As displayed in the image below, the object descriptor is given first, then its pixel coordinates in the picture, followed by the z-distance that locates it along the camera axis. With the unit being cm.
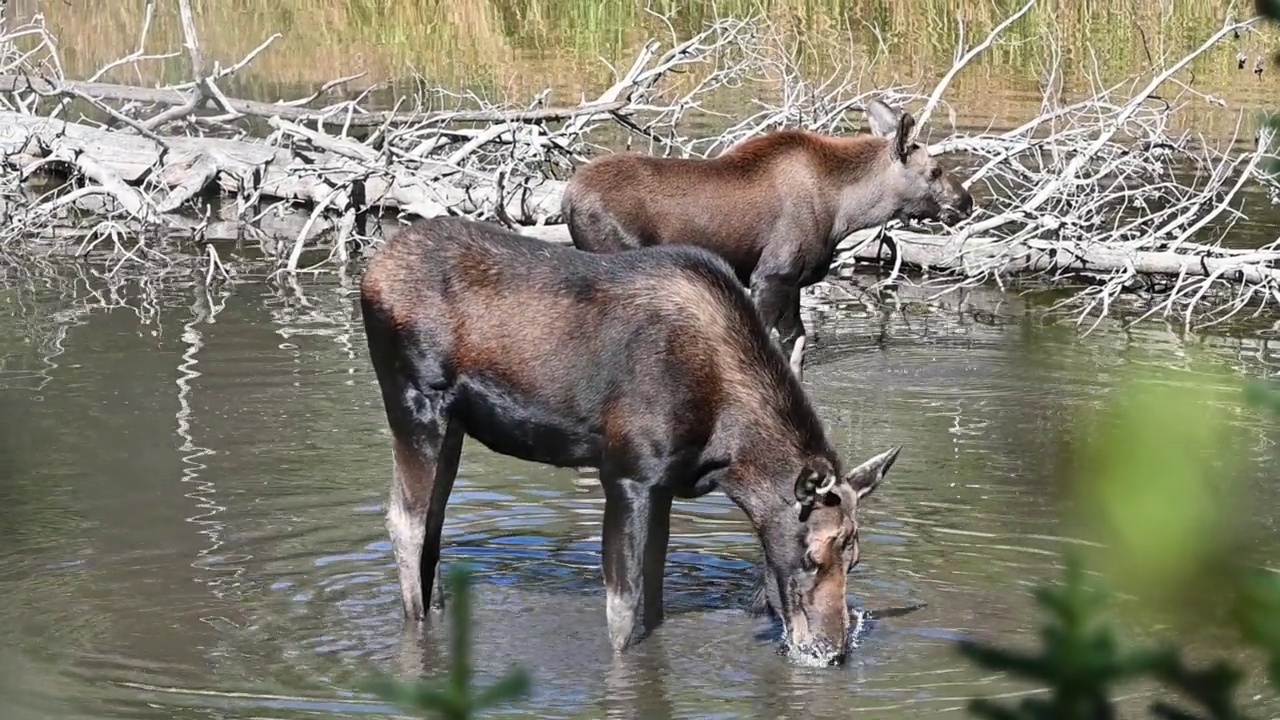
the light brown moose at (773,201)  2106
